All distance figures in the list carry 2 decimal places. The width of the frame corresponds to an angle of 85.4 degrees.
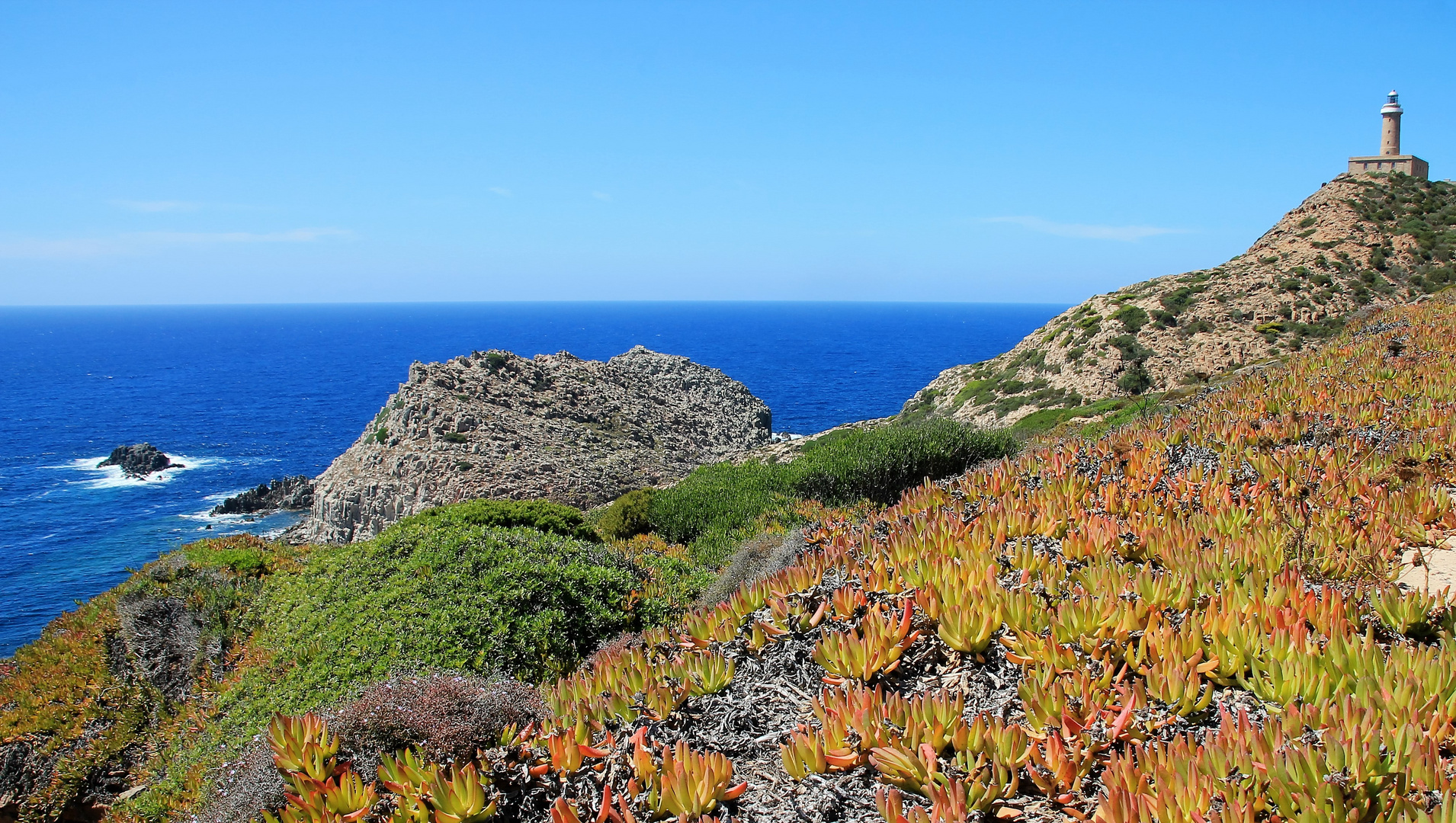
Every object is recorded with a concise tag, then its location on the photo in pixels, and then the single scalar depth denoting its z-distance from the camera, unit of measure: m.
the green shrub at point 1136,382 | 31.91
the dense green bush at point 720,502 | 13.66
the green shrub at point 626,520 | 14.93
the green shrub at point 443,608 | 6.94
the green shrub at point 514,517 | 11.44
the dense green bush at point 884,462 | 14.96
